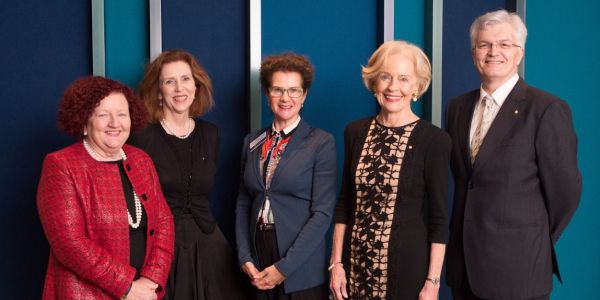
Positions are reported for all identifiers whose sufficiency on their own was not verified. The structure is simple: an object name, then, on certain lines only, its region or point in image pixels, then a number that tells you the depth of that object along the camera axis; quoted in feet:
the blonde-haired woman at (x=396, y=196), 6.89
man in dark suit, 6.77
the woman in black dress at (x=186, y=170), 7.85
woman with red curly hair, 6.36
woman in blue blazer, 7.67
